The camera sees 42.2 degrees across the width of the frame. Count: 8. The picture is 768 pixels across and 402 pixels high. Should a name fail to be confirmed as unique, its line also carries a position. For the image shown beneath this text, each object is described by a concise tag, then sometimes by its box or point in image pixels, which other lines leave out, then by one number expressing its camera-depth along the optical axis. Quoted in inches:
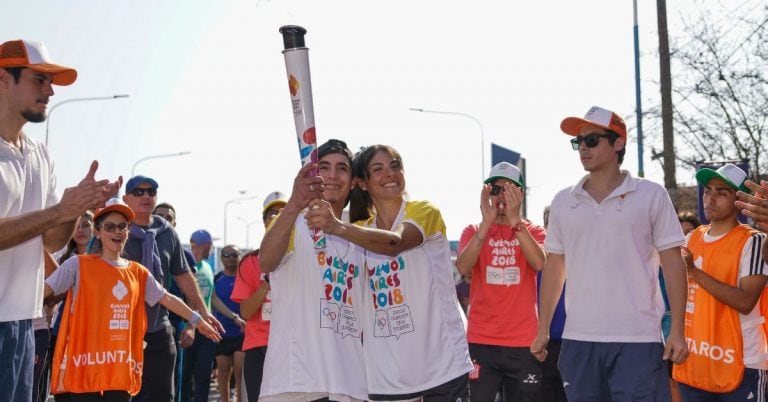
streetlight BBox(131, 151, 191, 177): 1781.5
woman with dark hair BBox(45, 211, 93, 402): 299.4
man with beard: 179.0
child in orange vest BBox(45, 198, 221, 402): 285.3
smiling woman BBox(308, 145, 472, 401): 224.8
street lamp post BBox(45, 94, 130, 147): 1345.0
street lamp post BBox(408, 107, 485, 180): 1421.3
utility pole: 711.7
